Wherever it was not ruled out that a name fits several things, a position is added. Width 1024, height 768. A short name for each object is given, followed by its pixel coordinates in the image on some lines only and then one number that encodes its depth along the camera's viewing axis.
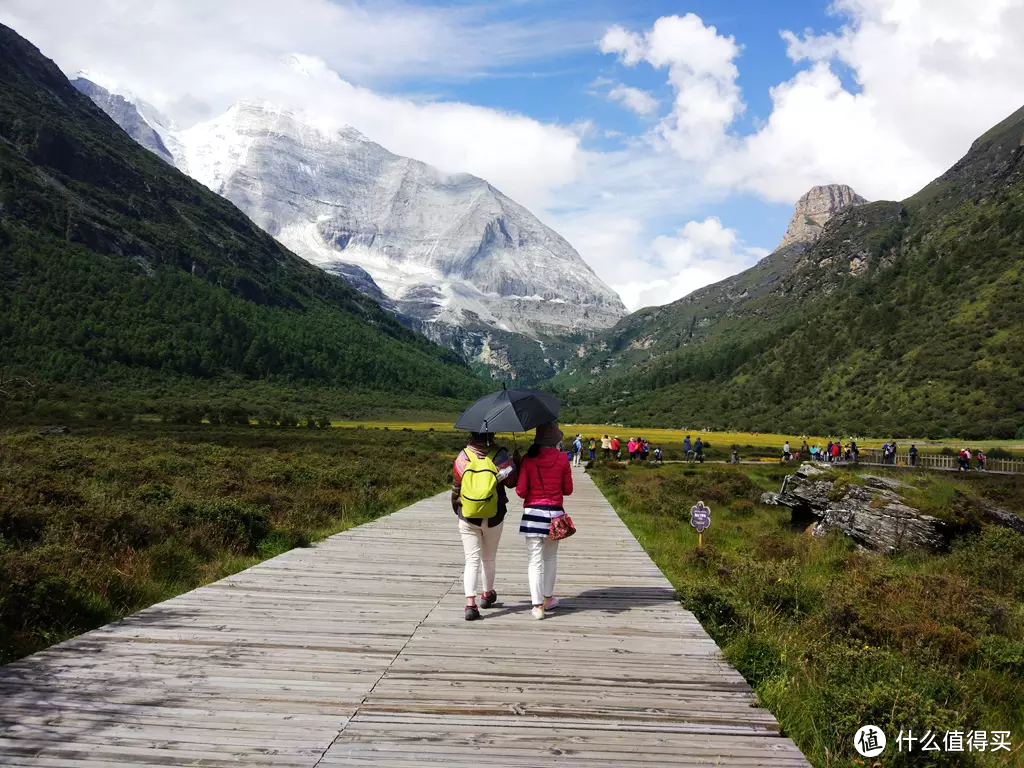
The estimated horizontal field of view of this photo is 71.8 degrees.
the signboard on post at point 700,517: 13.29
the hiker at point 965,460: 47.88
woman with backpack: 7.58
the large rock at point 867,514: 15.70
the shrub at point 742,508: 24.64
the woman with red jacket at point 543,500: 7.79
